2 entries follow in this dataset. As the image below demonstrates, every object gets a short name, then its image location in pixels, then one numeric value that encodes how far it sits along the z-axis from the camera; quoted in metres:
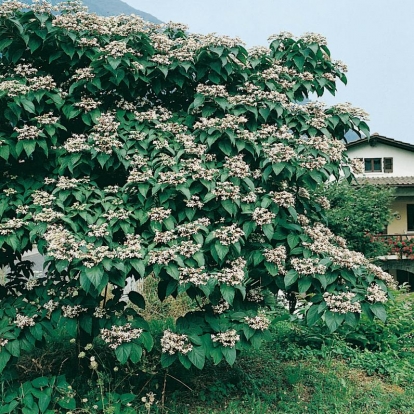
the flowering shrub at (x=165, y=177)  3.56
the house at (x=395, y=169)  20.45
